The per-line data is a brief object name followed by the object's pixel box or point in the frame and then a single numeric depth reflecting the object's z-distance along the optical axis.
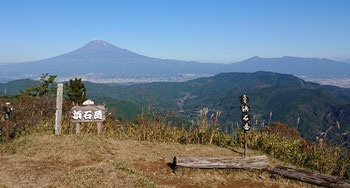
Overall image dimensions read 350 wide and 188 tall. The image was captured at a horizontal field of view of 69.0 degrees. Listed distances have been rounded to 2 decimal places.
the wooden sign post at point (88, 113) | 7.34
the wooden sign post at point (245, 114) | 6.28
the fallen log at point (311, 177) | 5.01
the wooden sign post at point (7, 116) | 6.94
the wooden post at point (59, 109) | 7.41
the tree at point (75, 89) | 22.29
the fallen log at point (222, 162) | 5.43
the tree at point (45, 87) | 25.00
